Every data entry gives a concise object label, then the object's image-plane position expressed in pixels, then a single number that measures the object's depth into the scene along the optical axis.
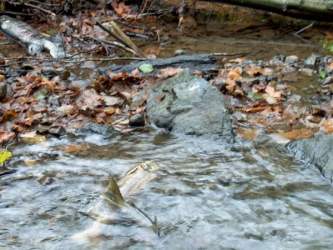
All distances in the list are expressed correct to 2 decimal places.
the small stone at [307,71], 5.83
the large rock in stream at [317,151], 3.67
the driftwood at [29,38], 6.88
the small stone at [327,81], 5.49
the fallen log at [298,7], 7.00
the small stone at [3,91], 5.30
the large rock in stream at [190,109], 4.38
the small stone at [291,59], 6.22
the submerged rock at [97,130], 4.51
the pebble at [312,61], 6.07
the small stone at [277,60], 6.25
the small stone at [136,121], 4.65
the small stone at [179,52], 6.79
